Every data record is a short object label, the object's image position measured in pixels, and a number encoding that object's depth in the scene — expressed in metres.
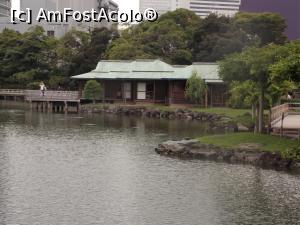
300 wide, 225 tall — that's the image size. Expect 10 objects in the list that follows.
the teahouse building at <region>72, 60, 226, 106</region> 66.50
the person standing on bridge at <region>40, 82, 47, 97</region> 72.59
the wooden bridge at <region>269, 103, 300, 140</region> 36.02
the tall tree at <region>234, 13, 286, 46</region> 80.25
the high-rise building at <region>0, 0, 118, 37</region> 106.19
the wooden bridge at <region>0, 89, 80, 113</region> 70.94
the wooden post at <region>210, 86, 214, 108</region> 66.31
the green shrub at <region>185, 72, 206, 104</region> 63.55
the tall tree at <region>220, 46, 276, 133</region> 34.94
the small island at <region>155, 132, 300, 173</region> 31.34
